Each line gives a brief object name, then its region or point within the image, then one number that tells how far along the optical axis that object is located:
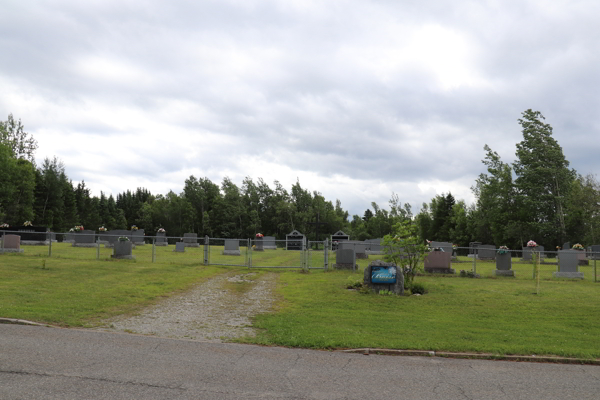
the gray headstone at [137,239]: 38.21
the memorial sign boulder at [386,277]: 16.02
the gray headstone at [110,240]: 35.58
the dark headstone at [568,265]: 23.05
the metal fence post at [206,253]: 25.42
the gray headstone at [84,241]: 35.81
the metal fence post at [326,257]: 23.08
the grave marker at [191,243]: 44.59
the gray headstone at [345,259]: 24.39
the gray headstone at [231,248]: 33.94
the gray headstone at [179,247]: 36.88
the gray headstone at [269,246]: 47.16
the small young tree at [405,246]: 17.17
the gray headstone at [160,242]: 45.31
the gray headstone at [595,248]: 37.84
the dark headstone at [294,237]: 46.68
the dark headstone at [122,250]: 25.28
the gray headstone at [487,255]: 37.18
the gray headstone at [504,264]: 23.56
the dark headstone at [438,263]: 23.89
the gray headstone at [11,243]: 26.09
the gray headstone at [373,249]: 38.01
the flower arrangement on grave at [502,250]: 23.06
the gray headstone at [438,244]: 38.16
